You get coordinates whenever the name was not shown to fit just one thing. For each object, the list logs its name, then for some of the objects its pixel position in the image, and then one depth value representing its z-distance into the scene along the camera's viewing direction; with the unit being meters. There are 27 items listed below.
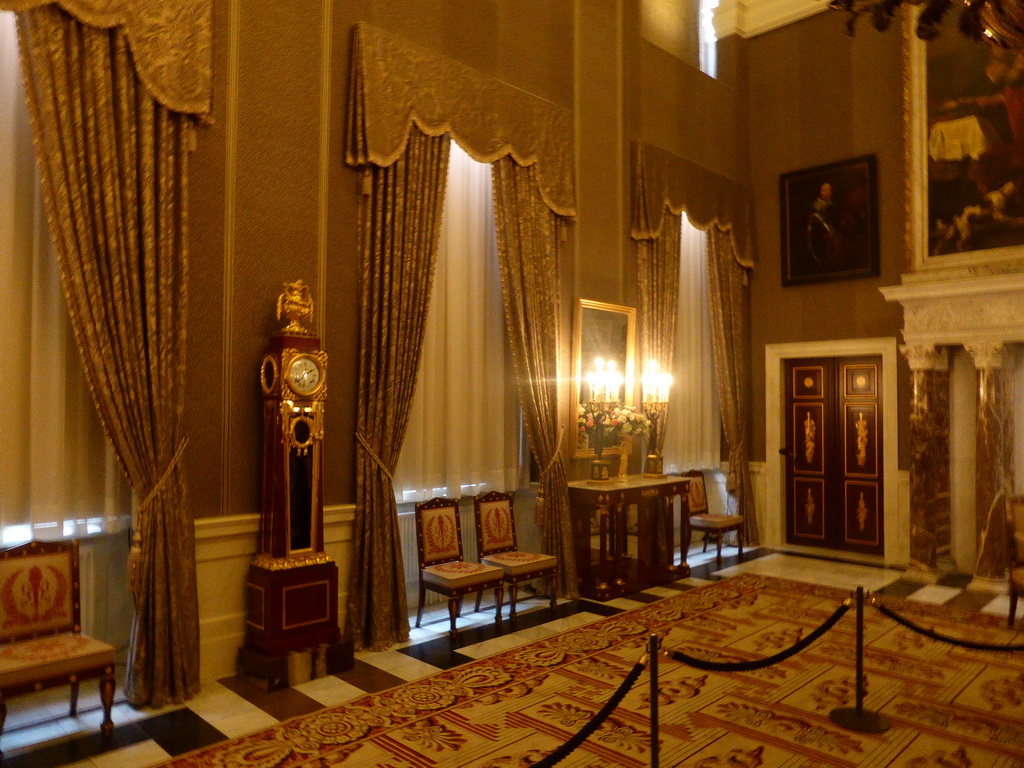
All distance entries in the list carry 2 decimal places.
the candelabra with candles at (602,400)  6.91
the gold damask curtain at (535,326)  6.41
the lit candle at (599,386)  7.05
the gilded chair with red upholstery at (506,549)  5.73
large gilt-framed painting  7.31
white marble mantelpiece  7.02
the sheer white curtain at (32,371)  4.05
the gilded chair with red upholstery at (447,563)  5.32
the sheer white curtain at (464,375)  6.07
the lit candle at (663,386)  7.59
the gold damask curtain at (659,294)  7.85
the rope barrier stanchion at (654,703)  3.07
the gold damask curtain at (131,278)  3.98
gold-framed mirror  7.04
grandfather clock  4.54
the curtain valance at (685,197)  7.79
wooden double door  8.42
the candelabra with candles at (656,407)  7.49
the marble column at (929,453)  7.54
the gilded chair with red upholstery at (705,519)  8.02
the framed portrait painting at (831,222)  8.45
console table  6.57
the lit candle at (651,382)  7.51
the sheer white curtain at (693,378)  8.69
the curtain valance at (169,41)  4.15
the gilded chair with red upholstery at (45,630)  3.54
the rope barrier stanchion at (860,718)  3.93
